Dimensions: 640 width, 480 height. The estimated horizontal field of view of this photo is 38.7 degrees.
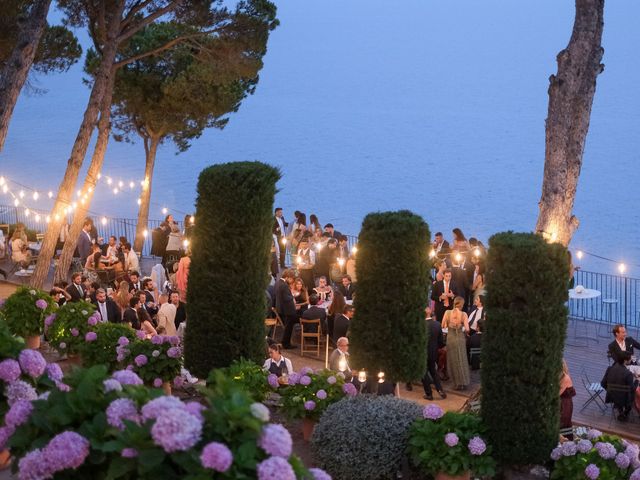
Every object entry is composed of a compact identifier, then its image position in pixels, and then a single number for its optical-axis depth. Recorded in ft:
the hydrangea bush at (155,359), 34.04
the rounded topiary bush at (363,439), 27.91
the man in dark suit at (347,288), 51.05
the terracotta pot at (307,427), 31.63
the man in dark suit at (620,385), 37.99
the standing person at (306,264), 57.06
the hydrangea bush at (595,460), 27.22
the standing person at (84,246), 62.59
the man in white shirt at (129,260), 59.11
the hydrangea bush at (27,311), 40.19
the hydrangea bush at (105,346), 35.88
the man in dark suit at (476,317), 44.46
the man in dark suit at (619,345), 38.99
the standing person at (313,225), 62.08
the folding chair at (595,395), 40.16
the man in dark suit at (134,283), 50.26
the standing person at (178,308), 45.16
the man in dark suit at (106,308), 43.06
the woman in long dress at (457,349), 41.50
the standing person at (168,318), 44.96
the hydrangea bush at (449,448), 27.35
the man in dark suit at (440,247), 57.11
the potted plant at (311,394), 31.14
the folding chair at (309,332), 46.52
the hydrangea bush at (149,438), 13.85
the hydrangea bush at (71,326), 37.86
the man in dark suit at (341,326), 43.29
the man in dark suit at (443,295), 49.55
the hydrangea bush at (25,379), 18.45
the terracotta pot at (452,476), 27.61
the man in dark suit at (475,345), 43.65
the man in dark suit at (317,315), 46.68
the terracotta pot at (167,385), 34.55
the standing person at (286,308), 47.62
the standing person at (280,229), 65.51
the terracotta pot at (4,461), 23.98
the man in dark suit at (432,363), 40.22
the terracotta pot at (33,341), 41.19
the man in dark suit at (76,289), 46.03
